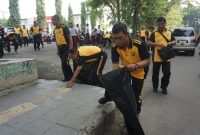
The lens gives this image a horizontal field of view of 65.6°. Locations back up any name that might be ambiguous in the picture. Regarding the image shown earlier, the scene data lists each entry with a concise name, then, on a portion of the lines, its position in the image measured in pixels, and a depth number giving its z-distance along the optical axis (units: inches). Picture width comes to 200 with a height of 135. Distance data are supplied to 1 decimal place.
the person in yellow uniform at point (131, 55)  79.4
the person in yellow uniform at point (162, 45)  153.5
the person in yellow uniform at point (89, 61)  135.2
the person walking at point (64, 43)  161.9
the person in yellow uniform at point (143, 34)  412.1
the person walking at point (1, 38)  278.9
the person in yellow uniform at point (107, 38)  511.7
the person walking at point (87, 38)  550.2
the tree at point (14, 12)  1295.3
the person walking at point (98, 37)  541.5
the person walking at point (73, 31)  385.6
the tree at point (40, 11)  1335.6
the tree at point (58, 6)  1394.0
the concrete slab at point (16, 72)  130.2
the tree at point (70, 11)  1880.5
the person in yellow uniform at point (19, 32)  506.8
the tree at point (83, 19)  1642.0
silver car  371.6
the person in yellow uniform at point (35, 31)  370.2
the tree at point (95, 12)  592.1
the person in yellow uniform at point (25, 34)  515.6
